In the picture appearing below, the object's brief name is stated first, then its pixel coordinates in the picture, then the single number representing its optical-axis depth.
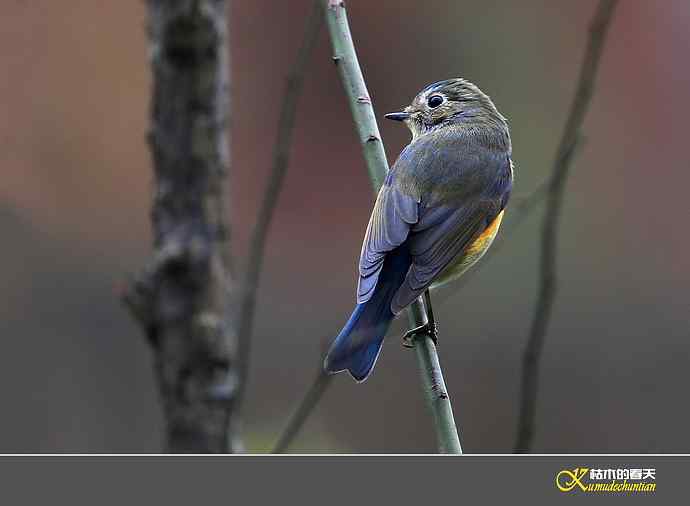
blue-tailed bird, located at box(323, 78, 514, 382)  5.39
